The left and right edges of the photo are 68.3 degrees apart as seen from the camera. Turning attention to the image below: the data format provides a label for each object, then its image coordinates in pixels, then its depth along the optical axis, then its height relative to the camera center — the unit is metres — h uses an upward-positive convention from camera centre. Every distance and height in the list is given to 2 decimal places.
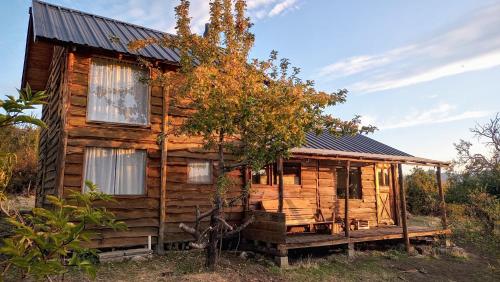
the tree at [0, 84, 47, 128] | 1.89 +0.42
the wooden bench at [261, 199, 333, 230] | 14.07 -0.85
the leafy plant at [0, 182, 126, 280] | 2.01 -0.30
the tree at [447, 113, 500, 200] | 28.12 +1.55
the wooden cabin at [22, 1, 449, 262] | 10.66 +1.23
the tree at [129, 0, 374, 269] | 8.58 +2.18
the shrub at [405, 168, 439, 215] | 28.55 -0.27
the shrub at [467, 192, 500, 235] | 12.05 -0.71
